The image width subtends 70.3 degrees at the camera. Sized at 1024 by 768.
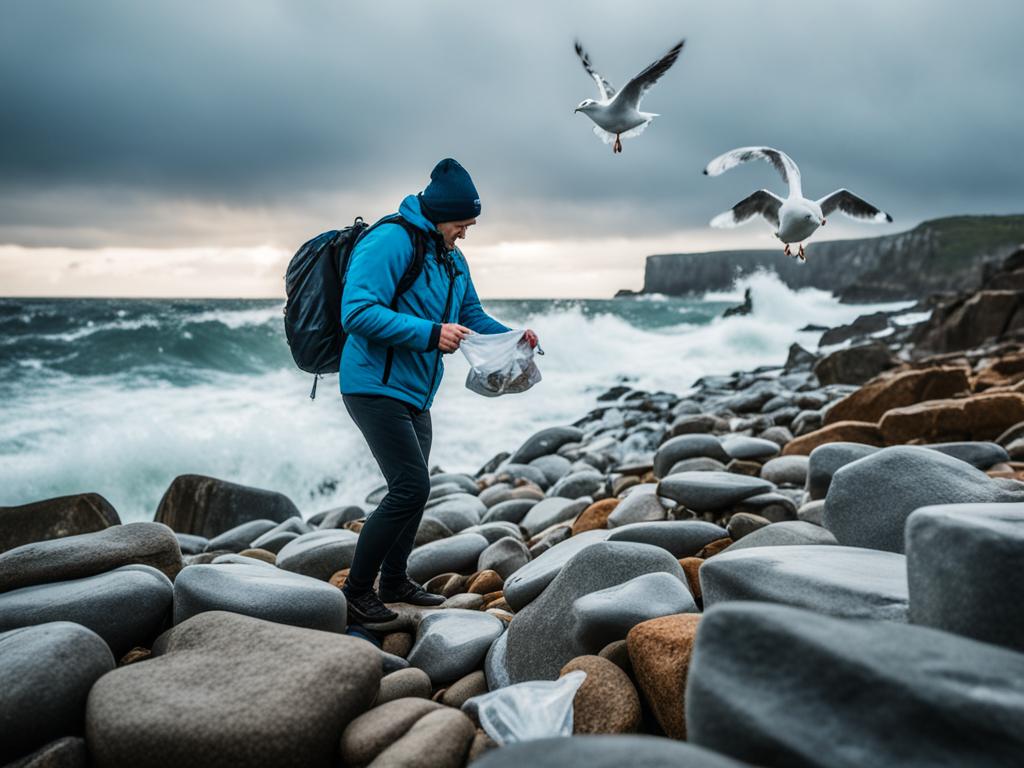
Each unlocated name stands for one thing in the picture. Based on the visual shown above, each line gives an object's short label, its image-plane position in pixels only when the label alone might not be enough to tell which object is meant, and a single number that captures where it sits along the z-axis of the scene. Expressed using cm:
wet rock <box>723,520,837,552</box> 341
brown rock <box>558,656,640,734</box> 224
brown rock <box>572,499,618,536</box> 505
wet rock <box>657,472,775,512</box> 454
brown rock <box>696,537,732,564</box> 378
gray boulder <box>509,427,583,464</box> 1001
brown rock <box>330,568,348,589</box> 433
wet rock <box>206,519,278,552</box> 628
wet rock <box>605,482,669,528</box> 471
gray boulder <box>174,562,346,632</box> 292
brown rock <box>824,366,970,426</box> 749
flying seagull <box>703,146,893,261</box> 334
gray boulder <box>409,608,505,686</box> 299
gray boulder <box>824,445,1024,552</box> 293
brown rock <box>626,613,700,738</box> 220
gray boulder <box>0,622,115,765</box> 220
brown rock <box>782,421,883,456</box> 624
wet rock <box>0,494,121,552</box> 577
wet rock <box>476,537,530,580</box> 438
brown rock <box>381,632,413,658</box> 330
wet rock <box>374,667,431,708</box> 263
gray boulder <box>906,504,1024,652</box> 158
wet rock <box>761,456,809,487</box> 568
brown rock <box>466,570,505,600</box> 413
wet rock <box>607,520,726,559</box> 373
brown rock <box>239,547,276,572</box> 496
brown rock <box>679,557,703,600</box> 328
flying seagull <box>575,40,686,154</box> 320
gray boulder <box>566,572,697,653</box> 264
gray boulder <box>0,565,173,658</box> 280
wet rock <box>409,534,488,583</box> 447
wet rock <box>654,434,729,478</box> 672
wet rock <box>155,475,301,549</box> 748
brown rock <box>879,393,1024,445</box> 590
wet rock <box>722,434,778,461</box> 658
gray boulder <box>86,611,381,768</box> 206
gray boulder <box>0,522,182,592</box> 309
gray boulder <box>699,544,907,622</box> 199
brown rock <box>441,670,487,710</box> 276
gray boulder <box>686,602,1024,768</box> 130
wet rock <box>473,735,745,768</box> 127
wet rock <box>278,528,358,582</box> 452
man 308
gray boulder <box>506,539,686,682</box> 277
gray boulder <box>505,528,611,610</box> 338
